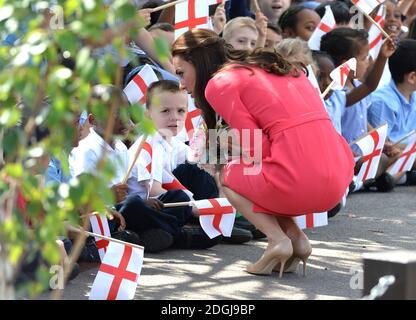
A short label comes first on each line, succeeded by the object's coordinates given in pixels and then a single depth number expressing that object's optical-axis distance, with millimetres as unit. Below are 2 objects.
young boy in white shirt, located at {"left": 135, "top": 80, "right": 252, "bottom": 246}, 13062
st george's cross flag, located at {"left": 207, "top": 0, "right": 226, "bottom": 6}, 15992
